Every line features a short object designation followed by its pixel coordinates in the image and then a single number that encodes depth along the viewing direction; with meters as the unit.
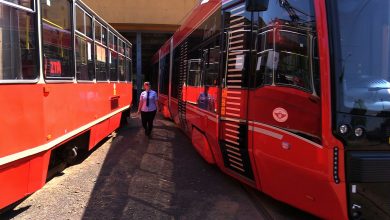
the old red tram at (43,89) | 4.10
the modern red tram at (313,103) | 3.90
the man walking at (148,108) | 11.23
